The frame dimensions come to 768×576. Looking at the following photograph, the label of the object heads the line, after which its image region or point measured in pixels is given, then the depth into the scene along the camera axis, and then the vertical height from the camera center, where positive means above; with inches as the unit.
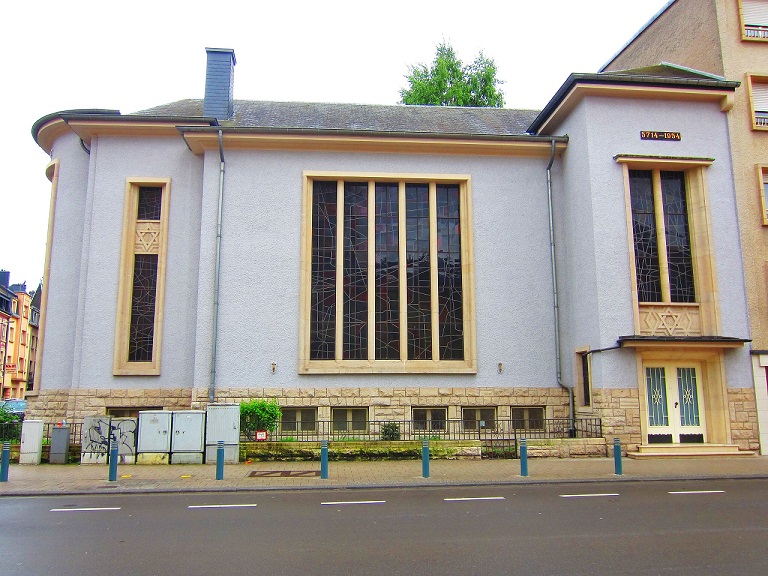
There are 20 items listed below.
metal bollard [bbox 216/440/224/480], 515.8 -46.5
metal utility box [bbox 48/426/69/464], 644.7 -40.2
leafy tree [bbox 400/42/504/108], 1464.1 +734.9
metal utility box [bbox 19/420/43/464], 646.5 -39.2
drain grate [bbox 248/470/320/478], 553.6 -59.5
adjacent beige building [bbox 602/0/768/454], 731.4 +359.4
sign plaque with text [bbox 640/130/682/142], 746.8 +309.6
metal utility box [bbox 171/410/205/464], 633.0 -34.9
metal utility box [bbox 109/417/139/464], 636.1 -30.9
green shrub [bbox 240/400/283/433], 663.1 -12.2
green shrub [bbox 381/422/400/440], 687.1 -28.9
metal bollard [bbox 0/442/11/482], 519.7 -46.9
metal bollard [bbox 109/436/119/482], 520.7 -49.7
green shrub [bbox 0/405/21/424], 749.3 -12.5
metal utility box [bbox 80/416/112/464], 638.5 -33.9
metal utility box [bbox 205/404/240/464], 631.2 -24.2
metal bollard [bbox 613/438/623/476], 551.8 -44.9
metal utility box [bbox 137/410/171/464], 632.4 -30.9
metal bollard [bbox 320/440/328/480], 532.4 -47.7
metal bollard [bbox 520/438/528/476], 546.3 -46.3
